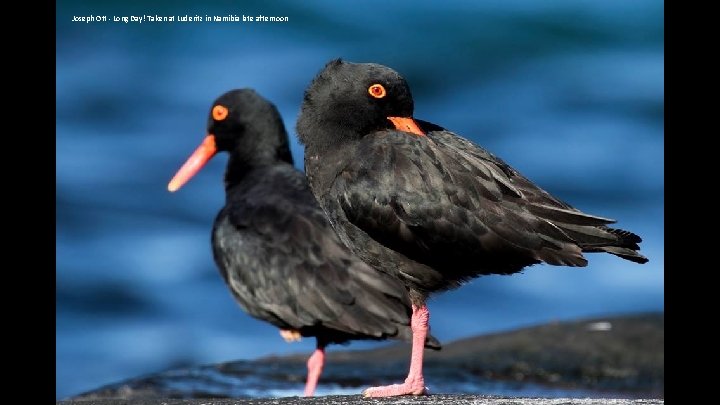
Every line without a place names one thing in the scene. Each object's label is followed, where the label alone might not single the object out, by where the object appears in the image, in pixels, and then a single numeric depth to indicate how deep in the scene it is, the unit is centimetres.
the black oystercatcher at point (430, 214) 1212
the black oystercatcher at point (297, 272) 1723
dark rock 1894
